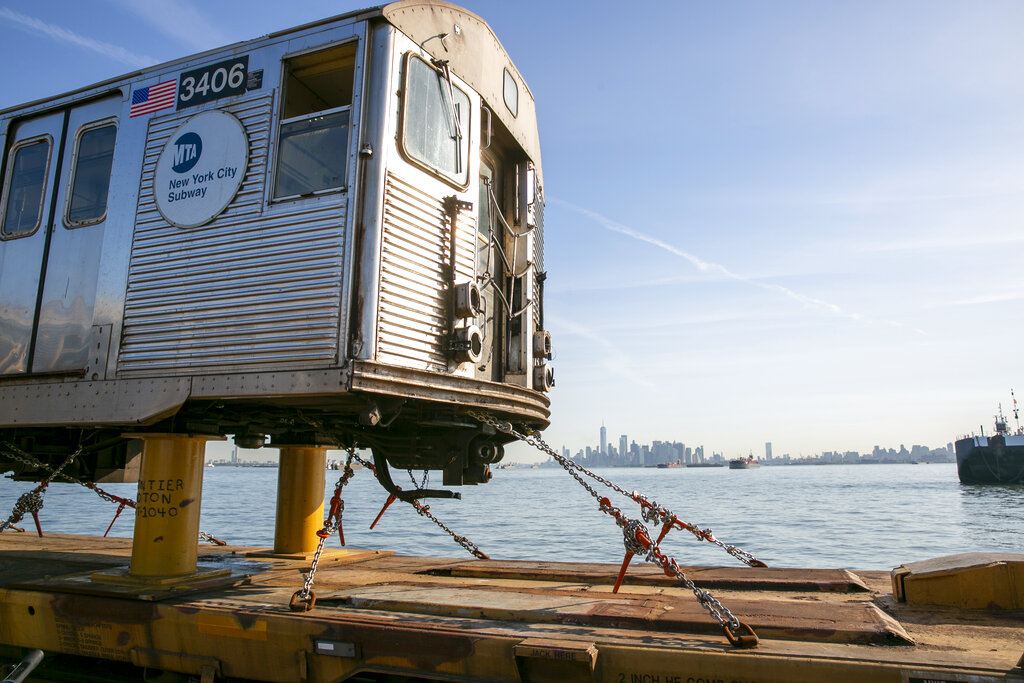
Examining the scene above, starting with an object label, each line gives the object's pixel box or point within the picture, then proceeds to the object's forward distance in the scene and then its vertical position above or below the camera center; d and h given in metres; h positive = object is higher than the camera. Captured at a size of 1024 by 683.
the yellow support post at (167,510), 6.23 -0.46
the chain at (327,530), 5.15 -0.61
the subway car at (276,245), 5.52 +1.97
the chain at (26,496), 8.04 -0.47
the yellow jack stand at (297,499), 8.59 -0.47
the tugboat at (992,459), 55.44 +1.05
